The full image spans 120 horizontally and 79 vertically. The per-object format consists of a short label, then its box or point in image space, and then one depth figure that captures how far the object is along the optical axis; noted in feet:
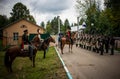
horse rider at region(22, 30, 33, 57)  24.83
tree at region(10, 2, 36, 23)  92.04
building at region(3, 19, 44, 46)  81.06
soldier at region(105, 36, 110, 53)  42.69
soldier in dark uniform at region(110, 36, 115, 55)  40.84
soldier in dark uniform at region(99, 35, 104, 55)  39.76
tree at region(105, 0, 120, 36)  46.42
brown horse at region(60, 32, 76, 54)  43.03
